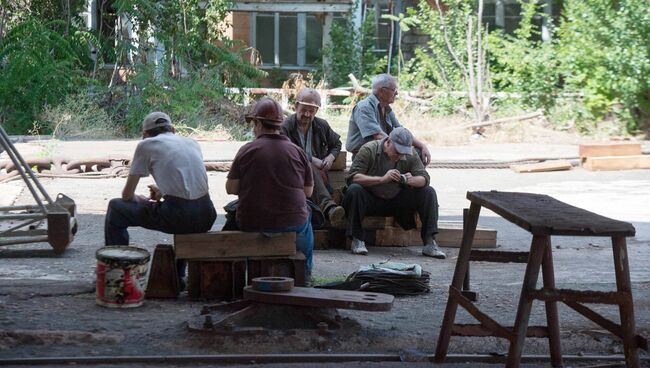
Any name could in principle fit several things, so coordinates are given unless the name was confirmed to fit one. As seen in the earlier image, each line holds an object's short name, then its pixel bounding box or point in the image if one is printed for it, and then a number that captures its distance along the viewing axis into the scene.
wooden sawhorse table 5.27
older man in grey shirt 10.45
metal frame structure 9.27
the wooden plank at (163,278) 7.48
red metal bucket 7.01
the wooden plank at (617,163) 17.44
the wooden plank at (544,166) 17.09
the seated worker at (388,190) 9.85
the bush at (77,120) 19.88
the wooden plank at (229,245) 7.37
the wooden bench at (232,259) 7.38
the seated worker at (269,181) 7.49
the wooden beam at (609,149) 17.58
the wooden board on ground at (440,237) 10.41
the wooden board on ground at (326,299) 6.30
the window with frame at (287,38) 28.80
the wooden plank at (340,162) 10.55
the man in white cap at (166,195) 7.52
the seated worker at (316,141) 9.83
